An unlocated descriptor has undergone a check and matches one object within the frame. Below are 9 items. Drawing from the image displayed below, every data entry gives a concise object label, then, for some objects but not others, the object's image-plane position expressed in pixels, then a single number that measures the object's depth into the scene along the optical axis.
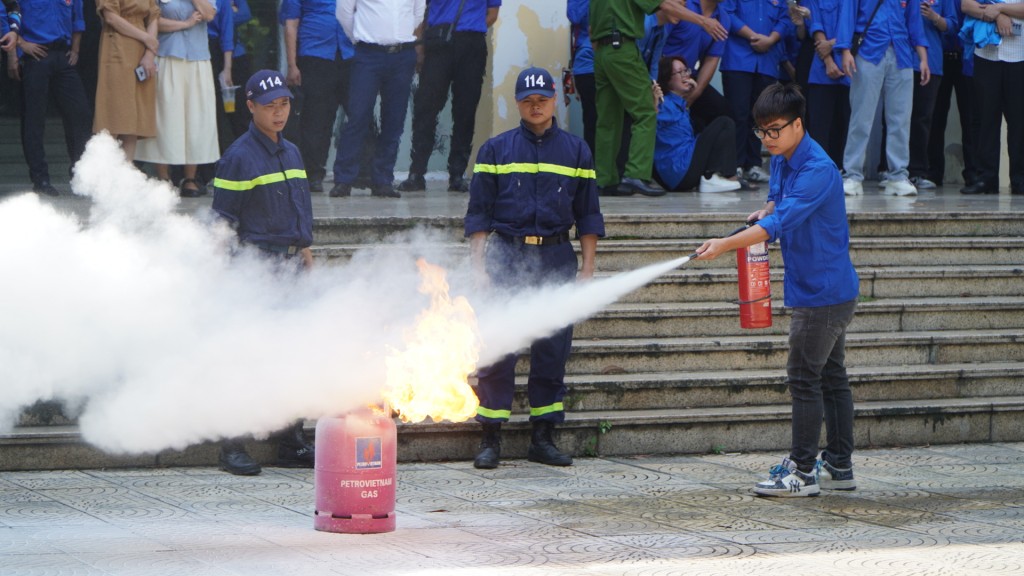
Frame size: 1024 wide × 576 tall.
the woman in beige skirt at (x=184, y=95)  25.08
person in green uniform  25.75
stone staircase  17.98
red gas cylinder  13.59
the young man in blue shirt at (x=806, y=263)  15.41
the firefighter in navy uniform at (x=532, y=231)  17.37
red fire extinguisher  15.64
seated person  27.94
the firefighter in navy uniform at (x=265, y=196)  16.73
